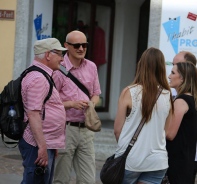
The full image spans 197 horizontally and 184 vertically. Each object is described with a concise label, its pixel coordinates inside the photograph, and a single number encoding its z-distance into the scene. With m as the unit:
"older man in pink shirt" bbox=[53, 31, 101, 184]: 11.77
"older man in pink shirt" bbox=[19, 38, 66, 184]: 9.66
